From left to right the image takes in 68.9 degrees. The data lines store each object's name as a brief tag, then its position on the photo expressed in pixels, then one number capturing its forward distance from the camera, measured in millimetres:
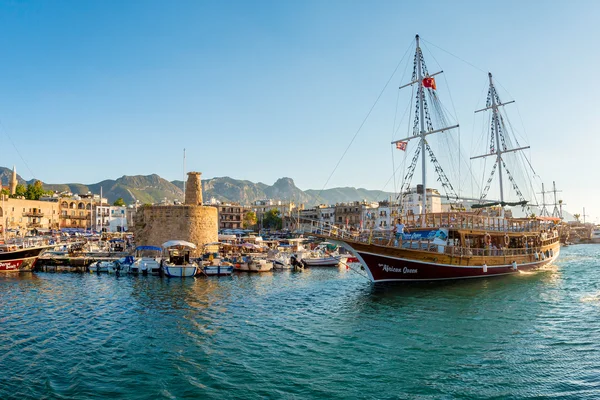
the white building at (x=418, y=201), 84631
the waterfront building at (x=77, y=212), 93438
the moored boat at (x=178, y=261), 36222
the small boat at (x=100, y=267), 39769
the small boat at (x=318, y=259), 48031
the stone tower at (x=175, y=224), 46094
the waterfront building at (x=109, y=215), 93188
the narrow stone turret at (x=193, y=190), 49938
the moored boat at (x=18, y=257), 38719
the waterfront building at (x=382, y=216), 90375
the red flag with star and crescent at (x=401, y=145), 36219
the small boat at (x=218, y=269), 38000
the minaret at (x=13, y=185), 99788
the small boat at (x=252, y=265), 41469
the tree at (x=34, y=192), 95250
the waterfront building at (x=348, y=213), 101625
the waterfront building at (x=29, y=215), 77944
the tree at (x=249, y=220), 110188
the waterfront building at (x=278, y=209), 111750
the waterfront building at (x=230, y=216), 108938
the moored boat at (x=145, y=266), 38375
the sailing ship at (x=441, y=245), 27891
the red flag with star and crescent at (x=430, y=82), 34969
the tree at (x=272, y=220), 111500
